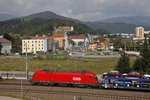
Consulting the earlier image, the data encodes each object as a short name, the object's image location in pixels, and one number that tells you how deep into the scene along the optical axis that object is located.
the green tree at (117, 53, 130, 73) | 57.47
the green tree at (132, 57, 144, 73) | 59.26
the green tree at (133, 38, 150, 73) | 58.67
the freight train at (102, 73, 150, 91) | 40.94
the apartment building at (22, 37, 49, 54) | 174.88
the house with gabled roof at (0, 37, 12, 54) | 149.68
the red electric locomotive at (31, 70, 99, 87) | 44.19
